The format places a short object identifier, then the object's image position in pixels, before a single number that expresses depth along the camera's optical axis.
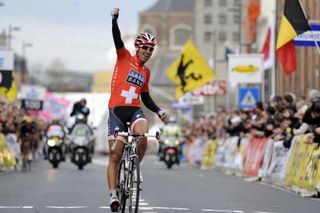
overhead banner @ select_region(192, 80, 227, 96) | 55.77
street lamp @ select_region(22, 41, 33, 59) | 99.81
